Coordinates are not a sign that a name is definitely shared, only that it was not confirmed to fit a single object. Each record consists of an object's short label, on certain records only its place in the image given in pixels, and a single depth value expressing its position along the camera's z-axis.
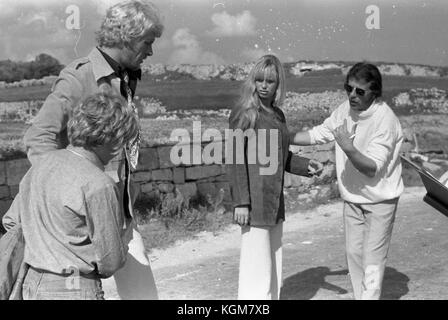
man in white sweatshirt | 4.02
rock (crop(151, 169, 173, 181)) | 7.96
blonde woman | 3.81
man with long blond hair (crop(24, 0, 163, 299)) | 3.08
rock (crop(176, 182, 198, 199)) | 8.07
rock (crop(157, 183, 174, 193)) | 7.96
